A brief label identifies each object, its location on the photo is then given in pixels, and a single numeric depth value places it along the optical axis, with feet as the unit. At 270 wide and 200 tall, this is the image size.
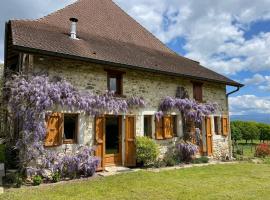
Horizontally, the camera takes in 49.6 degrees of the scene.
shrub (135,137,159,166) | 34.09
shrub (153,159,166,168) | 34.94
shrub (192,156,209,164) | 39.53
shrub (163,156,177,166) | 36.50
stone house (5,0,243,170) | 29.76
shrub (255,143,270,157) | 47.10
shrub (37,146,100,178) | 27.40
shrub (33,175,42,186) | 25.45
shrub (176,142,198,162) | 38.99
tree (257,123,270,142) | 88.34
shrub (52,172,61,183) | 26.71
